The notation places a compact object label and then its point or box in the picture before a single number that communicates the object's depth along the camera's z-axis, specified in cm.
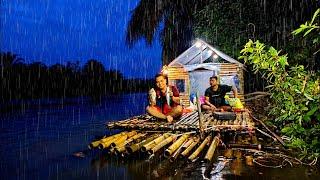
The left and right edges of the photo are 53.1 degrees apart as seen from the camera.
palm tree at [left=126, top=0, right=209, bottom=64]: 1616
